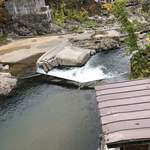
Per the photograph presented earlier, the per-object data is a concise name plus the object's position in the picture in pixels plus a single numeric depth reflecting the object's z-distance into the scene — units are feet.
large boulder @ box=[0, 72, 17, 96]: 63.78
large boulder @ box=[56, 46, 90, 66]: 73.00
